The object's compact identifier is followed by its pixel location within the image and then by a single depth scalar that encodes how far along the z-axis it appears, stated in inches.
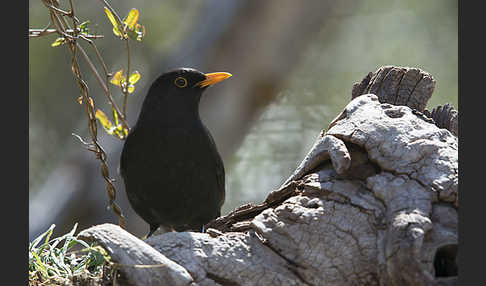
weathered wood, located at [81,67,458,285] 192.7
